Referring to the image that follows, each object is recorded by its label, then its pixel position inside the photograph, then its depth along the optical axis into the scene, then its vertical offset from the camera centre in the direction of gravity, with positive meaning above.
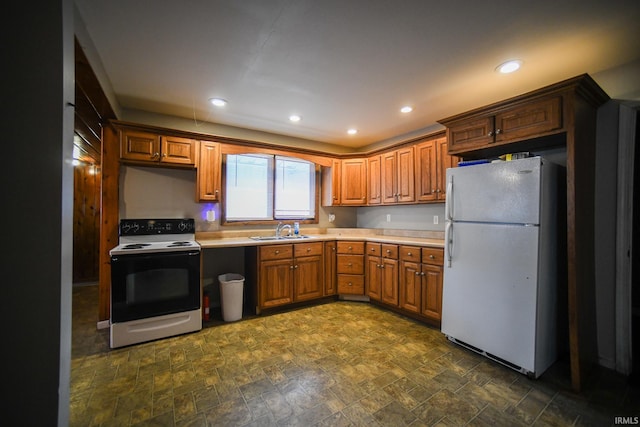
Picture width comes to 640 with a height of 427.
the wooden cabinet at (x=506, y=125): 1.99 +0.79
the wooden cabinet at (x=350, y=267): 3.72 -0.77
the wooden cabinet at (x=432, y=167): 3.10 +0.59
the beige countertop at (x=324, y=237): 3.11 -0.33
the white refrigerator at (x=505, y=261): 1.97 -0.37
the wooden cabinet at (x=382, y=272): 3.29 -0.77
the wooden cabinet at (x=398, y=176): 3.49 +0.55
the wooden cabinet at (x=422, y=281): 2.84 -0.76
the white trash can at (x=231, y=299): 3.05 -1.01
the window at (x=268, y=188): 3.69 +0.40
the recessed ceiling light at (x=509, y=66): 2.11 +1.26
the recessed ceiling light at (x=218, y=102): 2.85 +1.25
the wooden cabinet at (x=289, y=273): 3.26 -0.79
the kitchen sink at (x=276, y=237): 3.67 -0.34
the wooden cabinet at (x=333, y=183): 4.27 +0.52
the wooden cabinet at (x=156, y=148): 2.85 +0.74
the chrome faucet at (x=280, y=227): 3.84 -0.20
